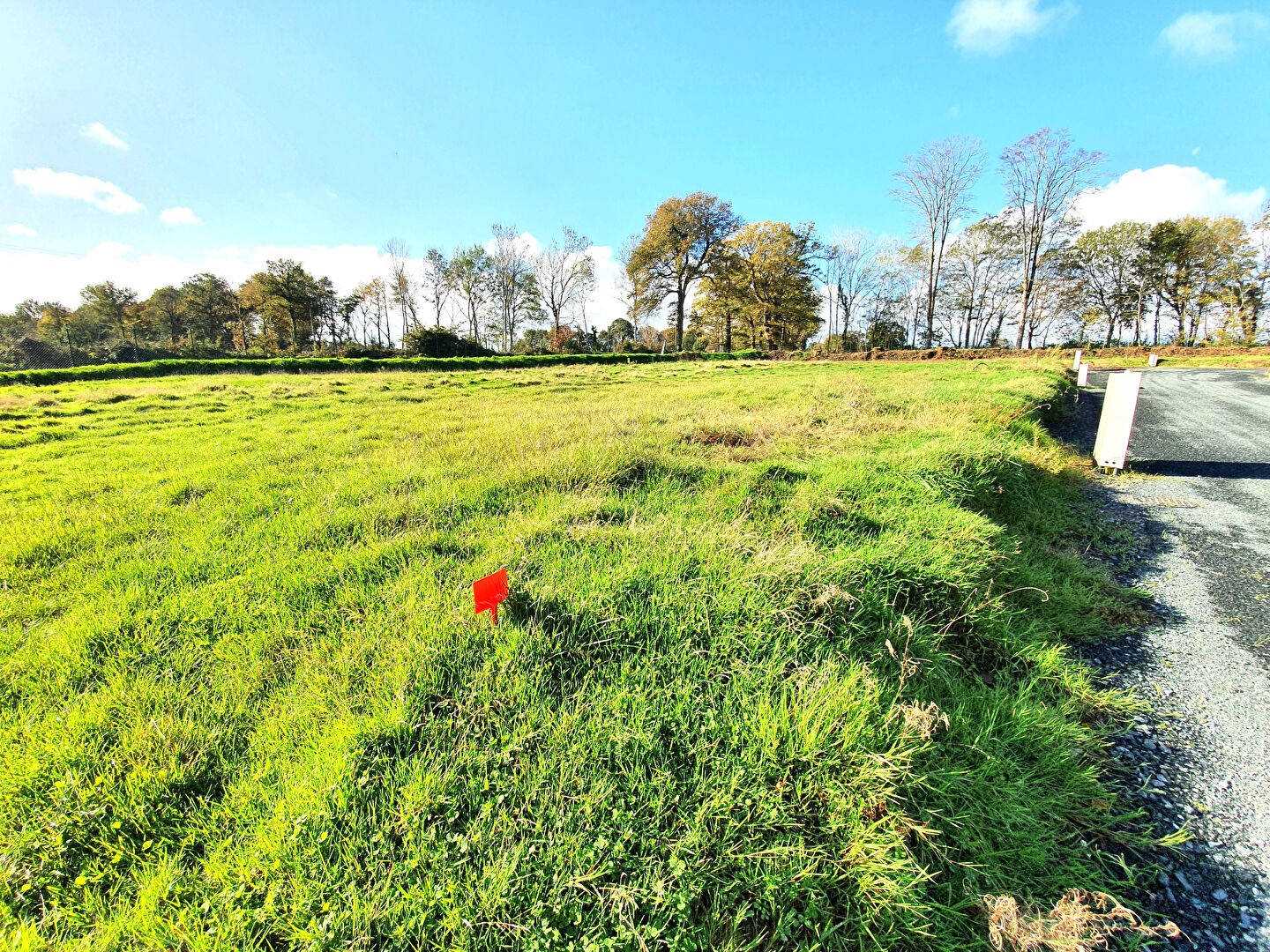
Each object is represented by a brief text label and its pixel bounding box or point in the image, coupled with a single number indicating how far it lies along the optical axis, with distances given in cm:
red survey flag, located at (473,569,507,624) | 227
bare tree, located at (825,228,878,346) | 4997
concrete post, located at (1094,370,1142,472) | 652
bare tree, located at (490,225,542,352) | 5016
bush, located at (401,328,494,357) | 3834
